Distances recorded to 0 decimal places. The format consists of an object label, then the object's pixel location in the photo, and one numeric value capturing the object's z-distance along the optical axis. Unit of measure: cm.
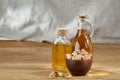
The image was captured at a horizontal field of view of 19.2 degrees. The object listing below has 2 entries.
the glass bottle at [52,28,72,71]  153
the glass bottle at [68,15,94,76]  147
